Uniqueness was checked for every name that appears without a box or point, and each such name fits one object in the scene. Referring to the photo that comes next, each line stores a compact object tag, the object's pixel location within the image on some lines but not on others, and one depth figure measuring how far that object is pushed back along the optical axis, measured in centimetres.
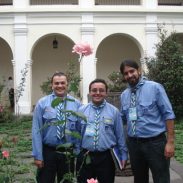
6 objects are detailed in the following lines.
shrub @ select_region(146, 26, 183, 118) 838
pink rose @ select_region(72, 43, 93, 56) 221
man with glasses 249
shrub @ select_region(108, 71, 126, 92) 837
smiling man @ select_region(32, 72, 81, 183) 251
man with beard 249
